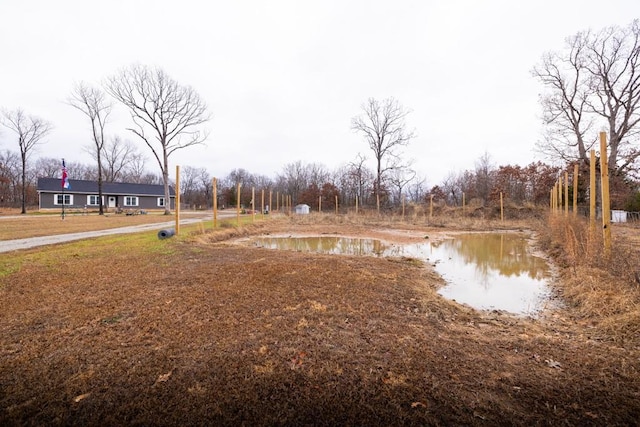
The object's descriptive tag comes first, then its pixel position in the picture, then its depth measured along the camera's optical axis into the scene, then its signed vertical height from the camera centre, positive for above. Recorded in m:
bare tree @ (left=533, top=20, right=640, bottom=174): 19.39 +6.98
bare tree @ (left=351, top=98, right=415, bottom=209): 33.44 +7.83
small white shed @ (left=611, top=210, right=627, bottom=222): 19.84 -0.69
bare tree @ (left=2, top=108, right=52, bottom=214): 33.88 +8.38
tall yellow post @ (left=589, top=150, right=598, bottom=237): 6.66 +0.26
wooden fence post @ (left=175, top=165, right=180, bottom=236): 11.08 +0.59
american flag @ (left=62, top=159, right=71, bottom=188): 19.67 +2.15
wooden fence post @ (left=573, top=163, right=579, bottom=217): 12.28 +0.71
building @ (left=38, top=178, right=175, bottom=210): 35.94 +1.95
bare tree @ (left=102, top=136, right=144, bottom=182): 49.25 +7.22
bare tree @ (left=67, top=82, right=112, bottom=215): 29.75 +9.34
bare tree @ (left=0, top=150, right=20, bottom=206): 42.97 +4.23
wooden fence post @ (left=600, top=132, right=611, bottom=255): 5.64 +0.20
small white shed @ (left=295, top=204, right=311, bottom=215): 34.56 -0.06
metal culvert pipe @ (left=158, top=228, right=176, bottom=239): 10.38 -0.83
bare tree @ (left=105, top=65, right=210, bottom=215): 29.48 +9.74
